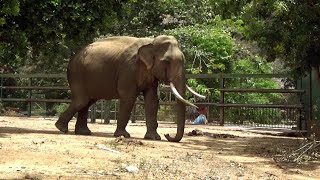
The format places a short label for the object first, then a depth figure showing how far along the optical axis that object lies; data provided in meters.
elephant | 10.14
